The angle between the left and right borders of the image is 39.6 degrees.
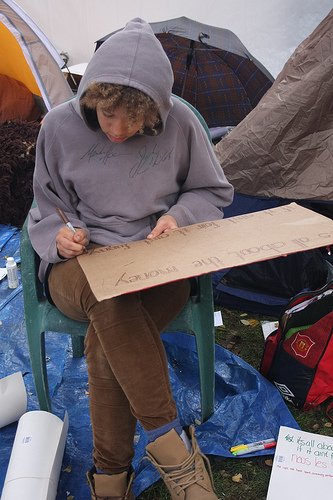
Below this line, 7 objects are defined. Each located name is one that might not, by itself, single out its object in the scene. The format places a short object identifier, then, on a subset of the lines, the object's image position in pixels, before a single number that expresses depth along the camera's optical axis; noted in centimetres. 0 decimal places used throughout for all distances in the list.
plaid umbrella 333
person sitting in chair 106
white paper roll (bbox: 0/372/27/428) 138
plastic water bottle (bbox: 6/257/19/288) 223
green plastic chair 129
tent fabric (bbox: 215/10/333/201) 200
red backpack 147
